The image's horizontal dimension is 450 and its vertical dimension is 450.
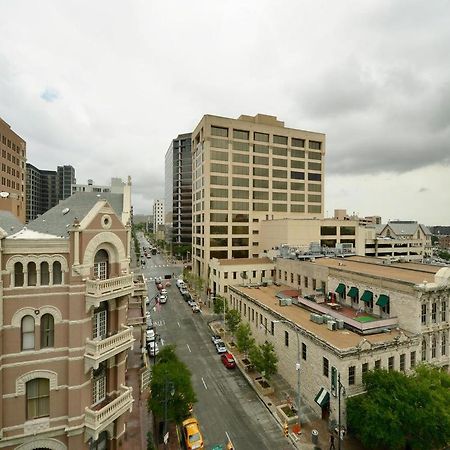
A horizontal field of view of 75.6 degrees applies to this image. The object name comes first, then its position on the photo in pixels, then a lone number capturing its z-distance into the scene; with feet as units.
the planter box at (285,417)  97.86
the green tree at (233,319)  162.40
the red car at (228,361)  138.31
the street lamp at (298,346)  97.69
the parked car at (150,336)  158.20
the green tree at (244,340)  134.04
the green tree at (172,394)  88.99
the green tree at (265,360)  118.83
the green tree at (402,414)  76.84
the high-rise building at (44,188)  546.67
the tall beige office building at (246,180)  296.71
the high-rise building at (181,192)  535.19
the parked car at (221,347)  153.89
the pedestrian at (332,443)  86.63
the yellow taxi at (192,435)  86.55
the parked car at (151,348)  147.81
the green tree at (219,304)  206.08
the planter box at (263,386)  117.29
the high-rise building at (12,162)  207.31
